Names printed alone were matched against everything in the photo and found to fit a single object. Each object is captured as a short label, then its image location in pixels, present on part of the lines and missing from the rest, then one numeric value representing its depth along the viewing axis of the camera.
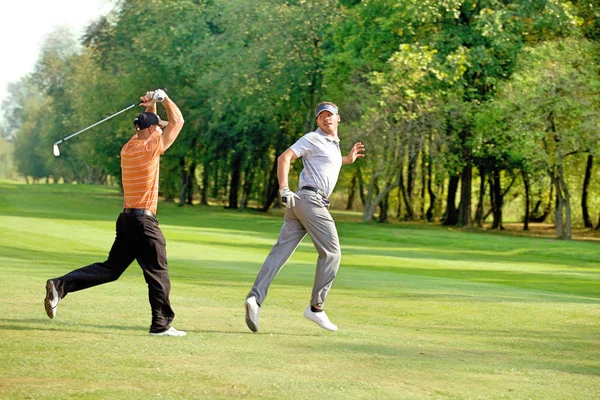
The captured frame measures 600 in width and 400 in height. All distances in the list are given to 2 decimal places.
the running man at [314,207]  10.66
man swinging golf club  10.12
